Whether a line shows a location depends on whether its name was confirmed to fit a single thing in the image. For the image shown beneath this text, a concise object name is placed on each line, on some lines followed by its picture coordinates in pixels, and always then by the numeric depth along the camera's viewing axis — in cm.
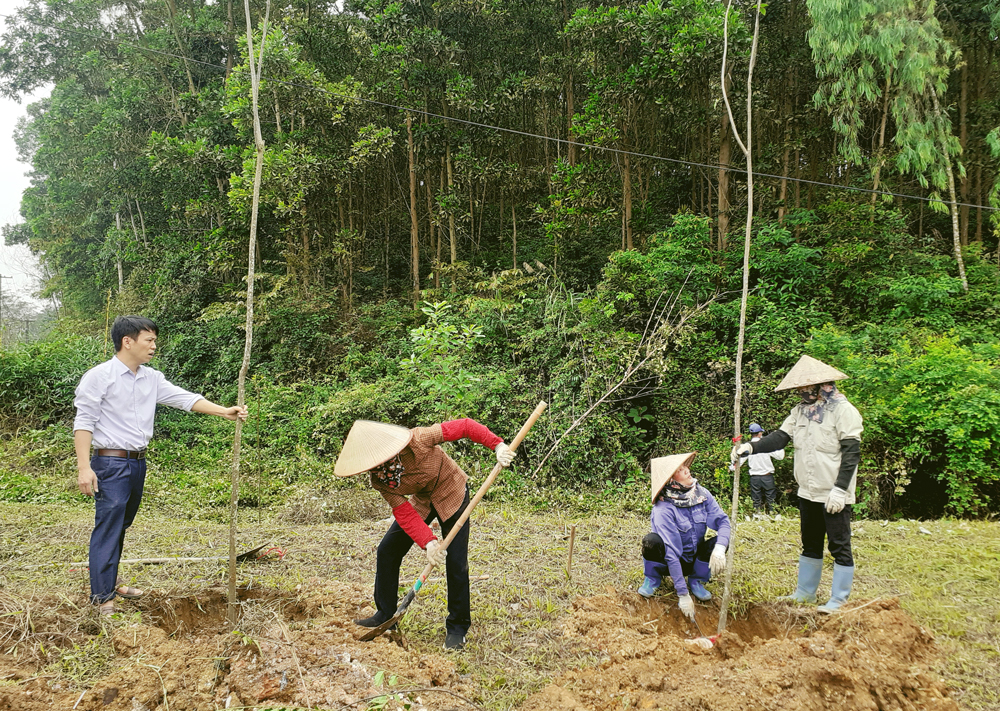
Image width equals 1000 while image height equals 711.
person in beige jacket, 317
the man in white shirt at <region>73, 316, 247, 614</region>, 298
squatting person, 334
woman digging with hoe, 272
